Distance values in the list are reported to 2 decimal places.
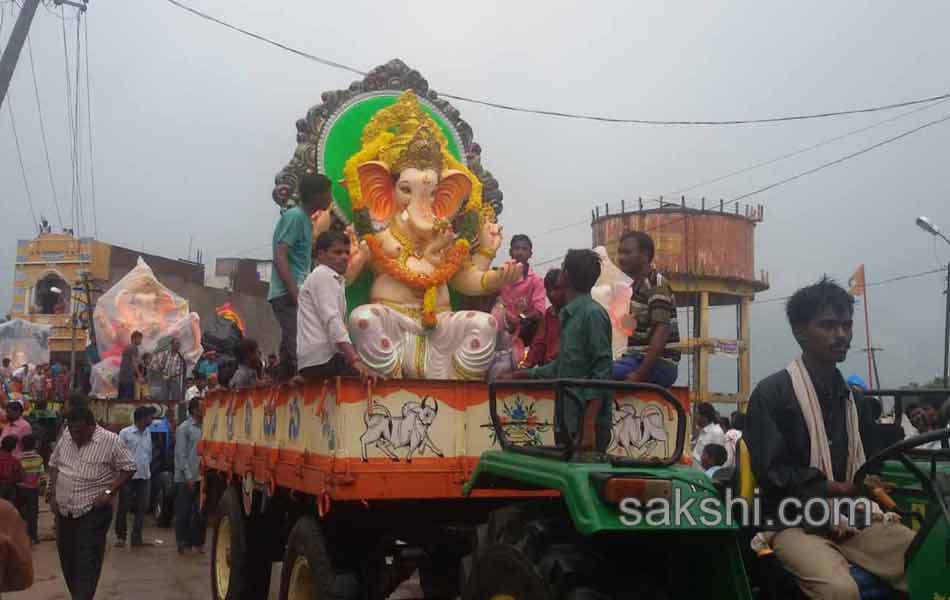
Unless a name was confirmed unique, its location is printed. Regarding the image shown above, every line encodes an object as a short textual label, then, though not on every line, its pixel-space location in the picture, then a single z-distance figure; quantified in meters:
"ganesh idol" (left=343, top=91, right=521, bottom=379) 6.43
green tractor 2.97
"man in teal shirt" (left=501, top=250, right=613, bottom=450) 4.13
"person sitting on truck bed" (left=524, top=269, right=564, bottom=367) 5.74
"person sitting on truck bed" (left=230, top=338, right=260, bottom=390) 7.91
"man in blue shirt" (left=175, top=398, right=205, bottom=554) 11.86
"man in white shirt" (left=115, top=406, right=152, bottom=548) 12.18
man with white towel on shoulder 2.94
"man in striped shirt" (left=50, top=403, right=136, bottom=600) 6.98
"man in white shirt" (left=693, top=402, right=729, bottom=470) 10.82
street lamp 19.64
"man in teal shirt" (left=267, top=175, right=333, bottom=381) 6.23
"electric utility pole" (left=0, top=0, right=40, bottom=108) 12.70
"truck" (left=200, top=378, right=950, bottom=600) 3.04
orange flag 19.08
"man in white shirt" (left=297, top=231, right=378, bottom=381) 5.21
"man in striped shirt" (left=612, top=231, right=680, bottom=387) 4.80
